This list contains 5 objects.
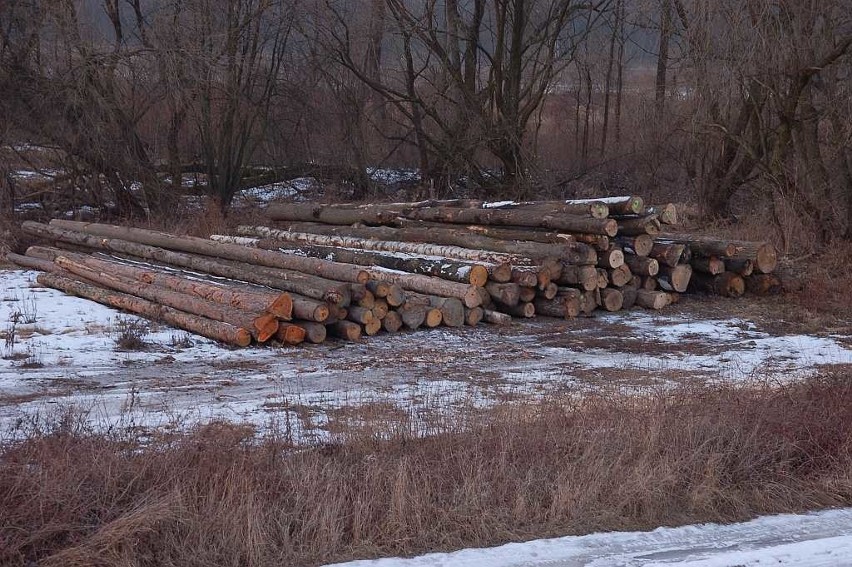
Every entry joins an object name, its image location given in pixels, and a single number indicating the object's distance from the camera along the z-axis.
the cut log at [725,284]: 14.06
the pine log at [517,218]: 12.87
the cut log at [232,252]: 11.73
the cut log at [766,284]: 14.05
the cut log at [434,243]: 12.82
